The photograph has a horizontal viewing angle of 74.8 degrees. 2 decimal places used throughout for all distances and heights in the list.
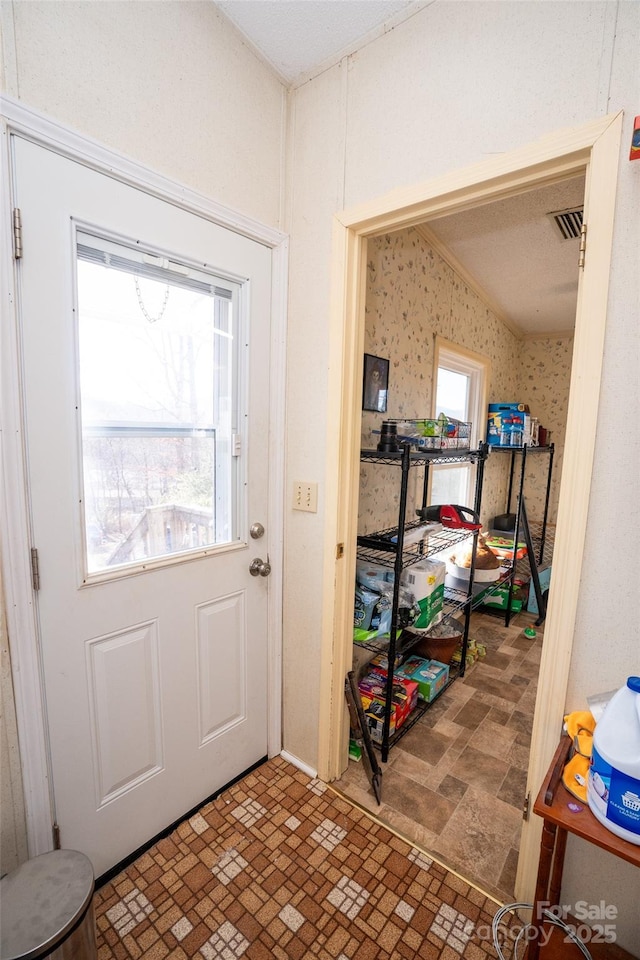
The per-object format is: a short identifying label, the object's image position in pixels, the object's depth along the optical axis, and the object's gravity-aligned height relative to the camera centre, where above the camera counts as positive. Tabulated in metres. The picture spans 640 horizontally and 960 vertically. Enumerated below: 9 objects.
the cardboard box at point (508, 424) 3.61 +0.09
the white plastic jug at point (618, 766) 0.79 -0.63
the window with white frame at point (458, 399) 3.04 +0.28
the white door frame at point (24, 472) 0.98 -0.12
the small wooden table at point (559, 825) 0.80 -0.78
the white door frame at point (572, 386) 1.01 +0.15
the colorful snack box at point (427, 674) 2.20 -1.30
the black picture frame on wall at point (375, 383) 2.03 +0.24
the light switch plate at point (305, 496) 1.64 -0.26
